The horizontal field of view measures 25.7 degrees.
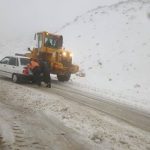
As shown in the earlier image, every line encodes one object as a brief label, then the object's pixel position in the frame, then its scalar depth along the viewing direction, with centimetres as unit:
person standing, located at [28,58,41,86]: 1753
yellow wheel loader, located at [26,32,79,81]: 2062
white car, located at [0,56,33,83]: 1738
